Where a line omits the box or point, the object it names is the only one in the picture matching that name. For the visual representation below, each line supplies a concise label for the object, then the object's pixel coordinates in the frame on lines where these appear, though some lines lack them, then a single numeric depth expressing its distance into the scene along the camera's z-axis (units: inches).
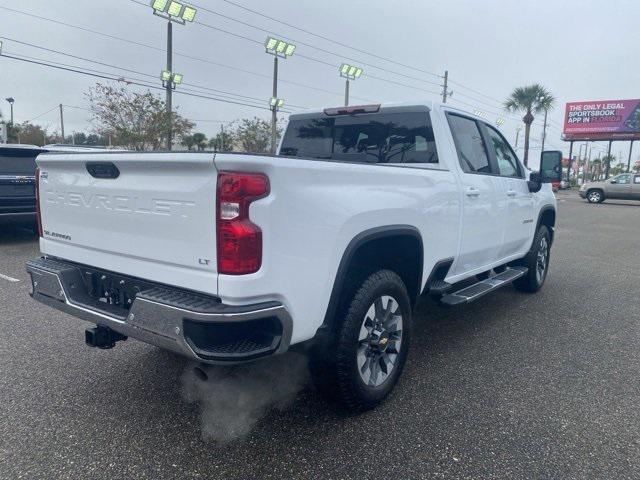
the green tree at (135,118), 805.9
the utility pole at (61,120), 2212.4
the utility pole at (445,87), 1542.8
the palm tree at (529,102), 1519.4
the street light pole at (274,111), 1066.5
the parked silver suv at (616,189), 1022.0
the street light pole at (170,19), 780.0
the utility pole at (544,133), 2537.4
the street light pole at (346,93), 1284.4
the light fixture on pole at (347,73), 1282.0
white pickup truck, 87.5
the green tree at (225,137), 1053.0
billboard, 1908.2
